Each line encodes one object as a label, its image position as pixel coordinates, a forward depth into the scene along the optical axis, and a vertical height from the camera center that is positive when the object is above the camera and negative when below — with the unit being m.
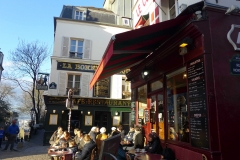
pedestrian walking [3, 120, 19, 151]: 10.60 -1.34
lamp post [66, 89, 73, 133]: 9.60 +0.34
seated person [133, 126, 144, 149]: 6.63 -1.05
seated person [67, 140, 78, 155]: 6.27 -1.23
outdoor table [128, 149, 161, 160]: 4.43 -1.12
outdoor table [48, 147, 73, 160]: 5.40 -1.27
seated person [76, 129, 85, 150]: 6.80 -1.14
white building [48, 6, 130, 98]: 14.88 +4.44
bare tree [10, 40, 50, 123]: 20.83 +5.13
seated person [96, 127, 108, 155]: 7.21 -1.04
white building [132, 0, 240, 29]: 4.93 +3.54
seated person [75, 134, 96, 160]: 5.25 -1.12
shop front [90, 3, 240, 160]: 3.61 +0.77
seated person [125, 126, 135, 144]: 8.27 -1.19
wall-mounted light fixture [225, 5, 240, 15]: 3.91 +2.03
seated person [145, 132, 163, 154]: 5.18 -0.95
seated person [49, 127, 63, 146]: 8.35 -1.17
